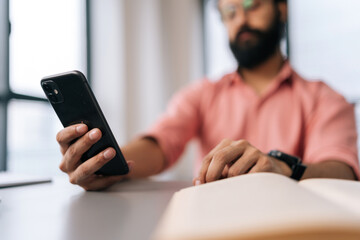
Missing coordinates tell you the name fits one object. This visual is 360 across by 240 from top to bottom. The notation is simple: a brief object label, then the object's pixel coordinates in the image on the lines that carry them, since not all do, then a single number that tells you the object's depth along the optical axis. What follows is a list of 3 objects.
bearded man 0.81
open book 0.16
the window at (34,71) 1.39
